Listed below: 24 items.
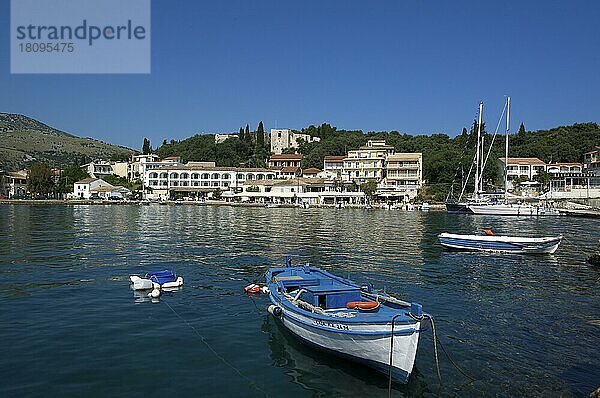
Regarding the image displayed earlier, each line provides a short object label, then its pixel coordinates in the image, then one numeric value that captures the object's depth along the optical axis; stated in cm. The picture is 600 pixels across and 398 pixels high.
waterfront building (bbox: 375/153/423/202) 10831
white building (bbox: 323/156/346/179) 12059
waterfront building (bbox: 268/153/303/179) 13075
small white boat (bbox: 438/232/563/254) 3272
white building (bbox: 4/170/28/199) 13038
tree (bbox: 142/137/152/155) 15162
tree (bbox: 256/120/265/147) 15462
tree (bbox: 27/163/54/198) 11738
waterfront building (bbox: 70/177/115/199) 12250
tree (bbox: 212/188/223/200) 12319
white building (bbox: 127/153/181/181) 13475
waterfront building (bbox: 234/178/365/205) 11112
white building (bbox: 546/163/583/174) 10825
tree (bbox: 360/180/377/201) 10962
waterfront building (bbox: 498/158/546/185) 11038
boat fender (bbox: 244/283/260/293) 2016
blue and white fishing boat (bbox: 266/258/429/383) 1081
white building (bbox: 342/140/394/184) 11569
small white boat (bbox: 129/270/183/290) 2041
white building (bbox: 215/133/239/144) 16920
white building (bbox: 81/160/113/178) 14550
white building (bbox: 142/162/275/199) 12644
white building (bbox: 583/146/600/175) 10047
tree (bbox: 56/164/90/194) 12625
